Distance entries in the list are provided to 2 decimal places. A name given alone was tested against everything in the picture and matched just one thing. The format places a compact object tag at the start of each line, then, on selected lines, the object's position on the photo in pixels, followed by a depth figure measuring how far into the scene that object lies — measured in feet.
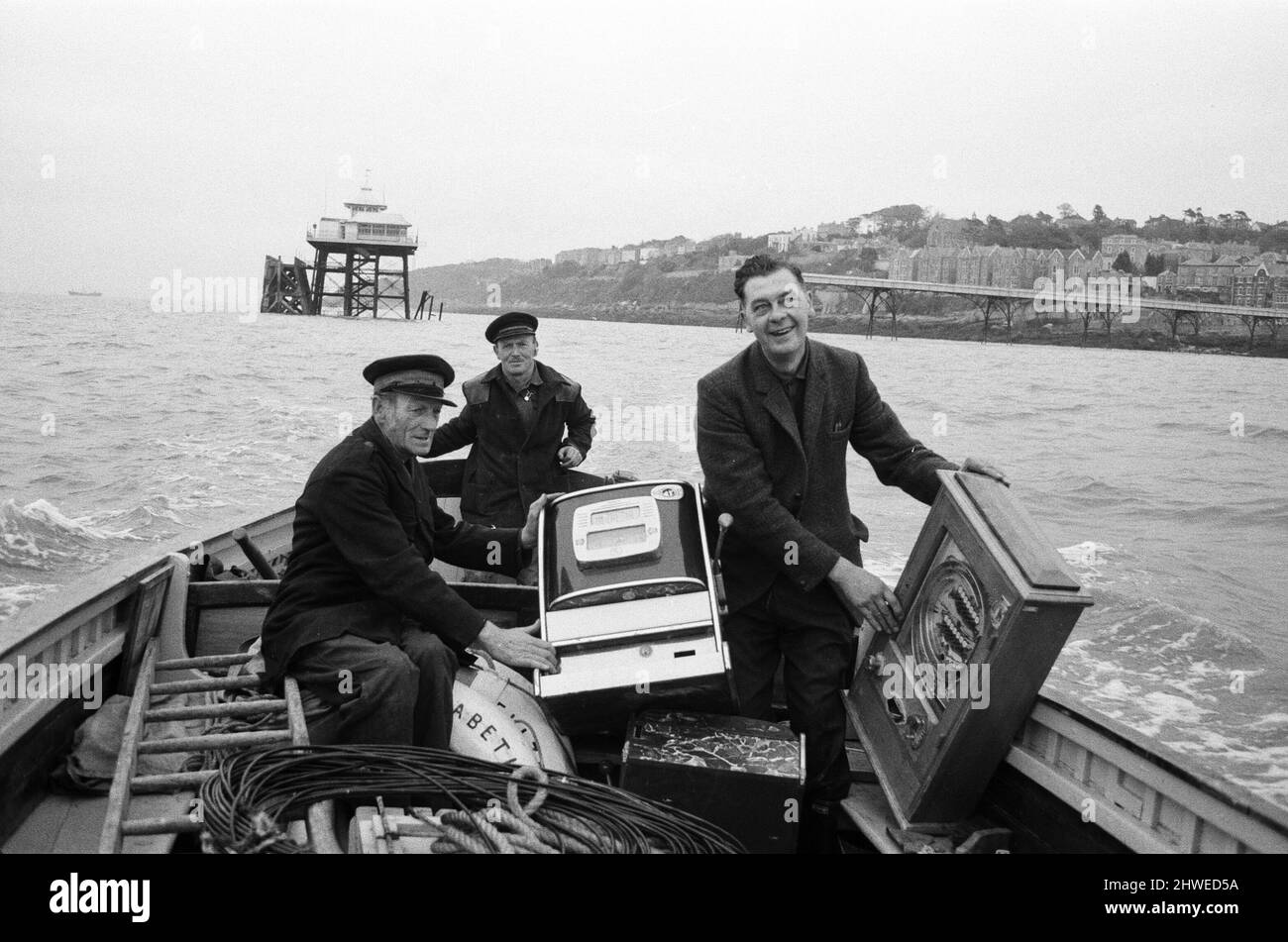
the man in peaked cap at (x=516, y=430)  20.33
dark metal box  10.53
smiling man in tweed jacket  12.58
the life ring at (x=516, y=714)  12.00
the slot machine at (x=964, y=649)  10.02
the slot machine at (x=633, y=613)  10.93
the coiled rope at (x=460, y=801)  9.01
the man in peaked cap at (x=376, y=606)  11.35
